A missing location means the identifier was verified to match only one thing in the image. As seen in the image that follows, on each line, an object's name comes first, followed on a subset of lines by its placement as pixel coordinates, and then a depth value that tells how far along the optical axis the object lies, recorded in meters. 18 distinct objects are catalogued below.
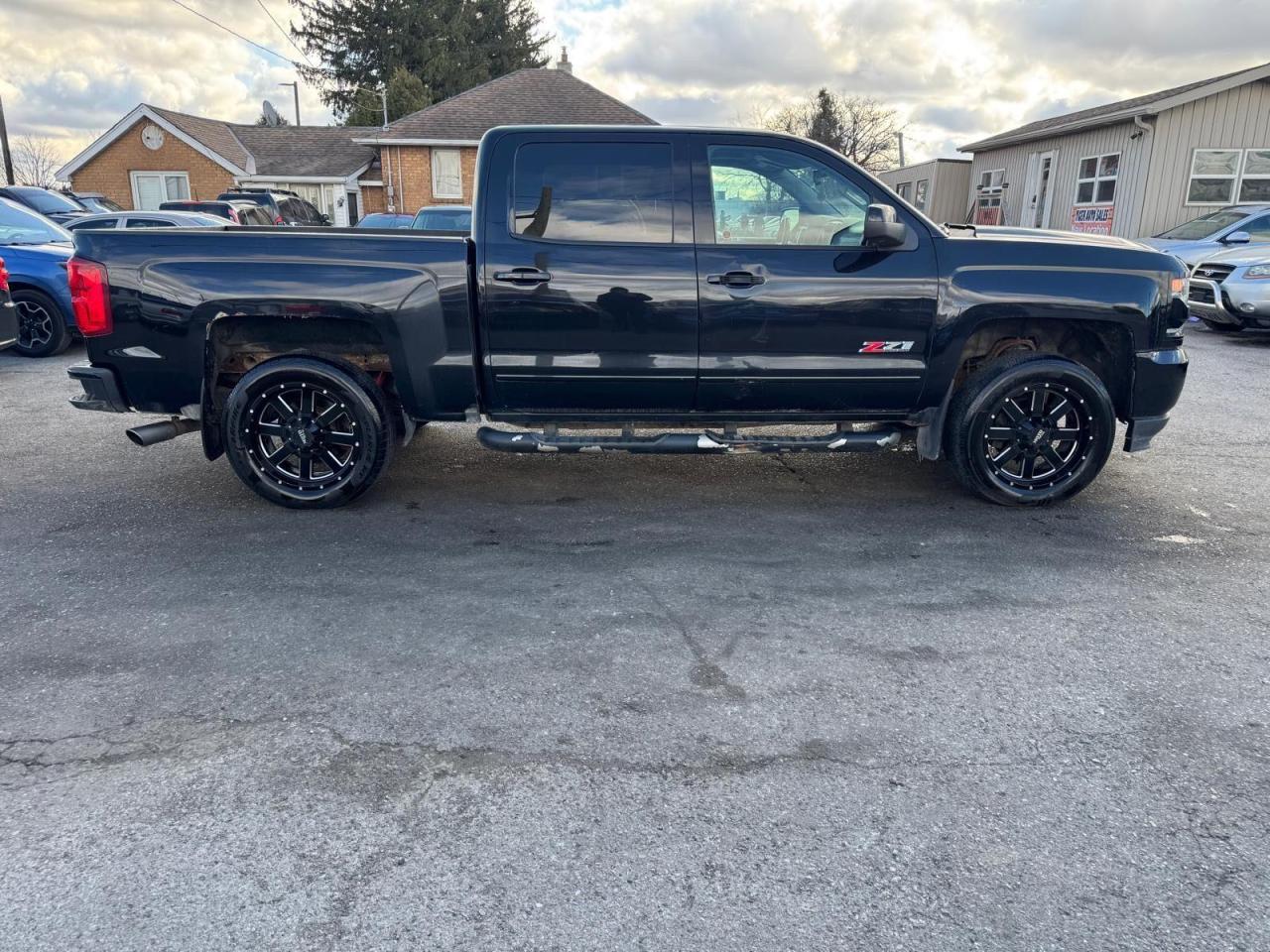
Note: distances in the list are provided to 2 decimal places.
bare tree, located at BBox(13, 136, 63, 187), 45.53
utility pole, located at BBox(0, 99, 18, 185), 30.22
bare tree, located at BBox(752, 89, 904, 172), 53.53
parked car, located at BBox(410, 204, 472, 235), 13.00
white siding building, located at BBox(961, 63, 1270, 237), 18.48
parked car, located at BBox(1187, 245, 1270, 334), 11.47
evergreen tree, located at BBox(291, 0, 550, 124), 46.62
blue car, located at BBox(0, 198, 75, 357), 9.66
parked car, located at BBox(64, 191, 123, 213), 21.30
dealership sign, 20.06
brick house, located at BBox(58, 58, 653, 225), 29.23
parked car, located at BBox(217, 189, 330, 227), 23.71
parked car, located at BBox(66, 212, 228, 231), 13.60
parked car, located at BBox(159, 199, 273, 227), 18.58
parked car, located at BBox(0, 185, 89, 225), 15.49
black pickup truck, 4.76
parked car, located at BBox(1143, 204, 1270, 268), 13.12
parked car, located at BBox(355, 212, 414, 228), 15.61
